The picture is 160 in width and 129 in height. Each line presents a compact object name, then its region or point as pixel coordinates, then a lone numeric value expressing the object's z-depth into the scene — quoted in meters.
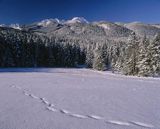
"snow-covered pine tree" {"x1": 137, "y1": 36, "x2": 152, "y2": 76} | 22.55
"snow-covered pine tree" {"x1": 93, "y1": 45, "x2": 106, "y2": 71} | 35.34
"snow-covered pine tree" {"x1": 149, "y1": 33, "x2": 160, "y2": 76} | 23.08
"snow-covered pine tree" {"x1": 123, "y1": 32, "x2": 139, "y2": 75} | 24.20
